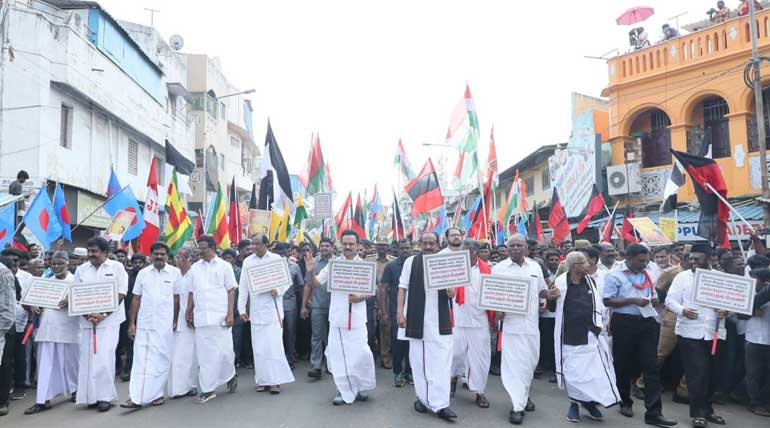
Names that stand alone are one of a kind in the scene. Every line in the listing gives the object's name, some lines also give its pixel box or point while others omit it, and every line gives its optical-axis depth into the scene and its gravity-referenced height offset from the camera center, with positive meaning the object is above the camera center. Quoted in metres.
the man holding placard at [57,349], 6.65 -1.09
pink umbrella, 18.42 +6.74
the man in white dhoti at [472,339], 6.70 -1.10
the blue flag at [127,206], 11.81 +0.87
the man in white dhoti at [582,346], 5.96 -1.07
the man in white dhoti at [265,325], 7.20 -0.94
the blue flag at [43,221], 9.67 +0.52
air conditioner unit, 18.44 +1.77
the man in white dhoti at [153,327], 6.68 -0.87
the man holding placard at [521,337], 6.22 -1.01
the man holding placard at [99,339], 6.57 -0.96
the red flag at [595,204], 15.51 +0.85
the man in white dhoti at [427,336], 6.18 -0.96
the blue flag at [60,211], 10.94 +0.74
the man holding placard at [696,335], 5.89 -0.99
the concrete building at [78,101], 15.35 +4.41
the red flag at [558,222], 14.99 +0.41
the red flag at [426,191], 15.03 +1.27
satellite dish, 32.53 +11.01
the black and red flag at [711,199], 9.13 +0.54
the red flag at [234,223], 13.77 +0.55
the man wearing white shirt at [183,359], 7.00 -1.27
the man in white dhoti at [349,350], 6.72 -1.18
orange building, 15.99 +3.76
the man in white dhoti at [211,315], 6.94 -0.76
